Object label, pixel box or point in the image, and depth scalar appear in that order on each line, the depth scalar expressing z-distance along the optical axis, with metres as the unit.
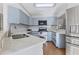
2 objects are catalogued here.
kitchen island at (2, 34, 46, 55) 0.91
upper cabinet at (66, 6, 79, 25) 0.96
